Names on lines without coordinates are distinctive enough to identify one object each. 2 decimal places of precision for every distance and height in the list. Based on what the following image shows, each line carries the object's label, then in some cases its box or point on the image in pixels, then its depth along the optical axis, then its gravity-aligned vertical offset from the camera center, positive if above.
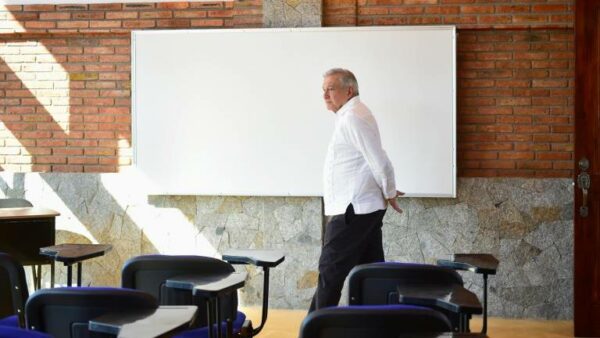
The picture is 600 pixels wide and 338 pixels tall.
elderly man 4.70 -0.20
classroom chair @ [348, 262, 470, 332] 3.29 -0.49
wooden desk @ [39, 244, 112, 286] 4.14 -0.48
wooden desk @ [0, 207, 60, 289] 5.33 -0.49
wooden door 6.12 -0.06
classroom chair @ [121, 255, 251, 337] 3.51 -0.49
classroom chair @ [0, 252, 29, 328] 3.49 -0.54
